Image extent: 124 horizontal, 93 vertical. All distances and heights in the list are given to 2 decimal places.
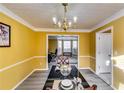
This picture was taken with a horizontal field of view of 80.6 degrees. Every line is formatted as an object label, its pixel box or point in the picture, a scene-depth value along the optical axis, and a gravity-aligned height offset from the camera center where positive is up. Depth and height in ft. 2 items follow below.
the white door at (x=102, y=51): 10.69 -0.63
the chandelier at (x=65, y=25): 6.45 +2.01
